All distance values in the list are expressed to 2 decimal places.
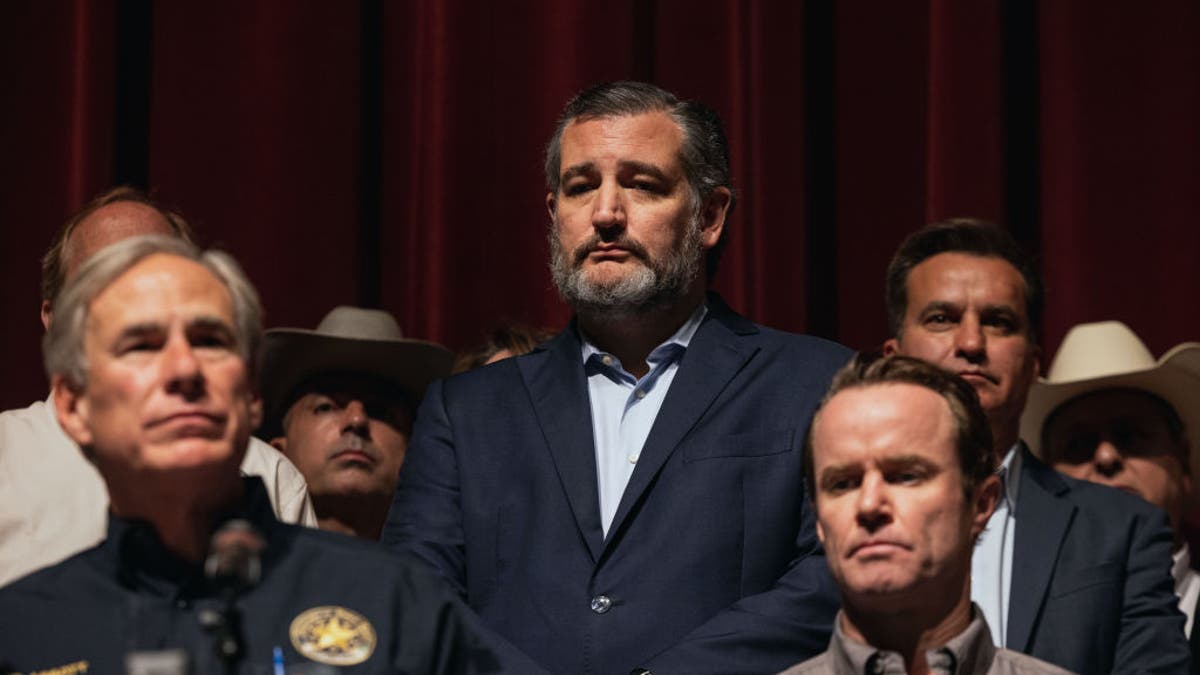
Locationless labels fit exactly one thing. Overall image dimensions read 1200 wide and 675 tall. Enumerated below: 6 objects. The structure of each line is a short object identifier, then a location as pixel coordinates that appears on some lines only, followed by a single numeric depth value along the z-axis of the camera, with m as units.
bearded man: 5.66
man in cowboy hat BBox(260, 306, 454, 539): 7.95
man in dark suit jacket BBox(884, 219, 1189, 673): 6.12
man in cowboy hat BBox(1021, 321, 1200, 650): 7.95
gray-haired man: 4.28
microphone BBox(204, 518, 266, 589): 3.42
